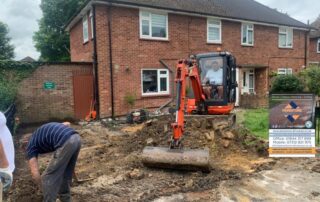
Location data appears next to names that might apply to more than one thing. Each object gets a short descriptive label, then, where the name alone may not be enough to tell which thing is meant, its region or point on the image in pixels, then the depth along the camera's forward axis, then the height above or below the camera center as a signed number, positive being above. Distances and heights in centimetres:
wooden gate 1347 -31
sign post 709 -103
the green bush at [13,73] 1205 +55
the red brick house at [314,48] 2942 +345
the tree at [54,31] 3127 +593
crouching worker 388 -87
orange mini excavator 799 +2
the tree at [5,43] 3409 +500
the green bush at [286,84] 1656 -7
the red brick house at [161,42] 1341 +226
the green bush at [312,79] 1641 +19
